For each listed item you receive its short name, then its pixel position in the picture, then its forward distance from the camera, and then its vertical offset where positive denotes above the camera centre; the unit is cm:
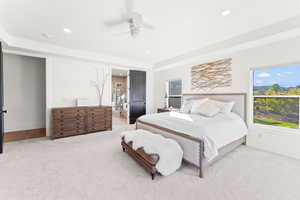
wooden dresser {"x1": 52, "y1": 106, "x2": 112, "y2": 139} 365 -67
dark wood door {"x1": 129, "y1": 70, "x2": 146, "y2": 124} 565 +22
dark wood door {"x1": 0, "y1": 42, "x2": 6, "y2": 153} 268 +1
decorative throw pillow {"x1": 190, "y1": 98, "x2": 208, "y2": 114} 354 -16
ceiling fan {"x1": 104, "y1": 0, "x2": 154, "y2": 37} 216 +143
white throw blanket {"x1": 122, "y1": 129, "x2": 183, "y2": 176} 192 -81
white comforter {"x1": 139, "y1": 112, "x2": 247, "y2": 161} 205 -53
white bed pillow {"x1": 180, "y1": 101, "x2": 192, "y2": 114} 387 -27
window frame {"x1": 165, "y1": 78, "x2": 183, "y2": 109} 568 +32
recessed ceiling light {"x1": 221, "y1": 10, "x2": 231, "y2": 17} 220 +152
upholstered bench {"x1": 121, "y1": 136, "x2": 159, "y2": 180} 188 -96
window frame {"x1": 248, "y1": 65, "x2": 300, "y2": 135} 268 -27
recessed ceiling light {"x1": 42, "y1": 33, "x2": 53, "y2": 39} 306 +155
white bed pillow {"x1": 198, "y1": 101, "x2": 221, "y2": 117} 314 -25
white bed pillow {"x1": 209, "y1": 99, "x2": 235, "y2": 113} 322 -17
